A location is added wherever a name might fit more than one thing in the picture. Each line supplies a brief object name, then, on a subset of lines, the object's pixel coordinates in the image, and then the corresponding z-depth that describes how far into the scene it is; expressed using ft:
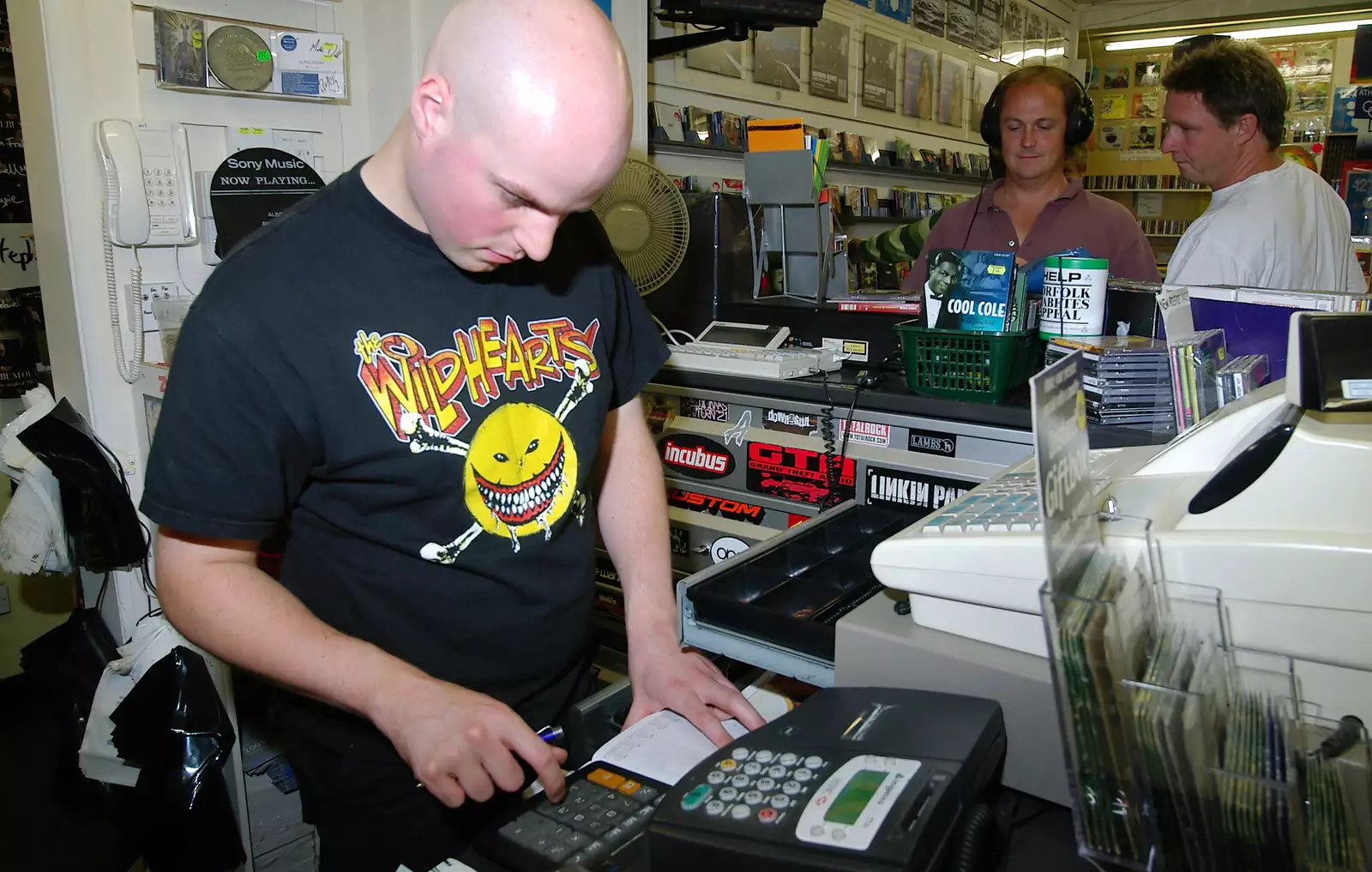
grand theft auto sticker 5.28
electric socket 7.03
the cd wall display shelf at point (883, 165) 11.19
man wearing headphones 8.14
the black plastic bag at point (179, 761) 6.27
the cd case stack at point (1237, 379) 3.56
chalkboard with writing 9.37
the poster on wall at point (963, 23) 18.16
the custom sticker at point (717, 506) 5.71
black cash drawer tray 3.24
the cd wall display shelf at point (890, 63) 12.46
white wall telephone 6.61
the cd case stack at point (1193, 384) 3.60
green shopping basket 4.65
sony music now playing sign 7.16
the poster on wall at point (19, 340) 9.56
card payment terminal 1.92
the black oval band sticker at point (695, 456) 5.81
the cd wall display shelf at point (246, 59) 6.75
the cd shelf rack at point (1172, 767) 1.83
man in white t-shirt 7.04
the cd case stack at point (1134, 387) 4.28
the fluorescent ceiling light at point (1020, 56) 20.80
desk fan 6.90
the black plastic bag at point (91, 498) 6.66
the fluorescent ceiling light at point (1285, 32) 18.95
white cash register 2.27
